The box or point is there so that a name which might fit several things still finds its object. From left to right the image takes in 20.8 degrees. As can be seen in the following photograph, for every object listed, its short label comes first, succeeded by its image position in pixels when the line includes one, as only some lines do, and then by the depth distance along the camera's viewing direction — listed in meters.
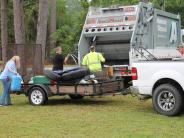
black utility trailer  13.76
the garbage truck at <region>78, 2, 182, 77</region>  16.34
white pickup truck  11.54
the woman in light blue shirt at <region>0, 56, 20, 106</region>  14.50
